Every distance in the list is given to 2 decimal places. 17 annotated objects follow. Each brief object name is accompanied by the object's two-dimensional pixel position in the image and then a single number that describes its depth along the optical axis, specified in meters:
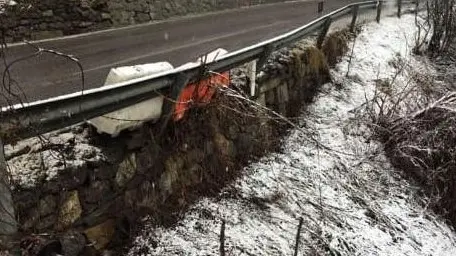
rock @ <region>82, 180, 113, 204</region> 4.11
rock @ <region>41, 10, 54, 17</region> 9.71
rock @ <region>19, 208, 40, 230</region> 3.58
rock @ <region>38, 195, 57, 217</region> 3.71
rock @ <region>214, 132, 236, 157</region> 5.73
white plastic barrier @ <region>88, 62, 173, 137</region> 4.18
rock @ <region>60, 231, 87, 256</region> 3.77
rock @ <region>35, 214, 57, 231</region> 3.68
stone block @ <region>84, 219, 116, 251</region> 4.11
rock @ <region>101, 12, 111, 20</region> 11.06
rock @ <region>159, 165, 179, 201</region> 4.91
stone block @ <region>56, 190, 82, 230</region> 3.85
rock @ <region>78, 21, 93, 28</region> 10.53
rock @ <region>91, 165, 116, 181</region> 4.18
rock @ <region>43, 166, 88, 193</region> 3.81
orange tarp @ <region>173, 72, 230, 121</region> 4.86
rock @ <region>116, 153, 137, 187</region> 4.43
